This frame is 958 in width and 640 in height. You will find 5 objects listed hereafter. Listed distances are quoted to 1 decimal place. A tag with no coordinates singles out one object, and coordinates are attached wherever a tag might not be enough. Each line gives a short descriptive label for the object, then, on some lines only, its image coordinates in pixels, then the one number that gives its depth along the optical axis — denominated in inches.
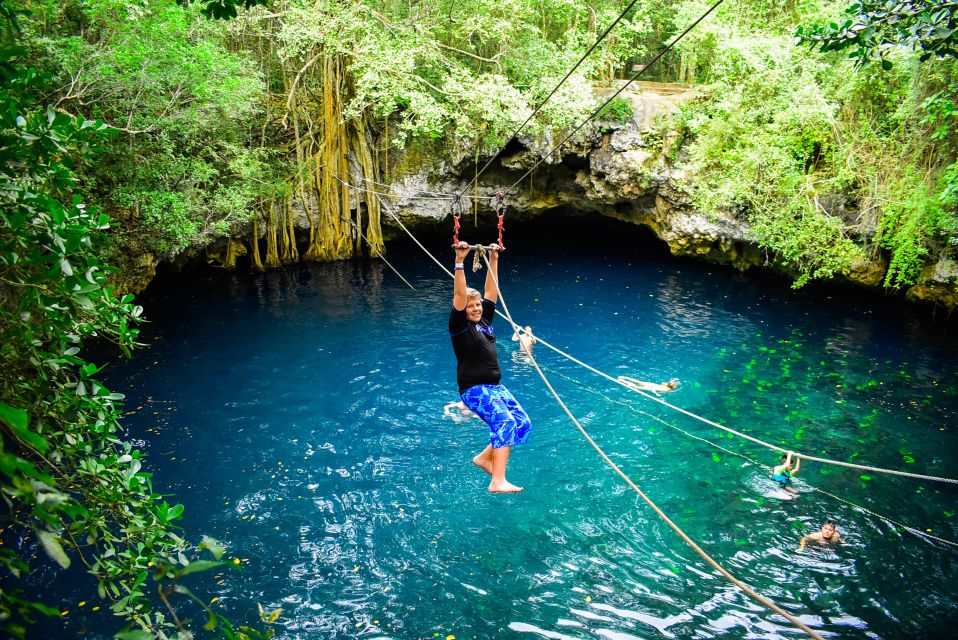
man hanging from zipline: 196.5
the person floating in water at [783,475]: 267.5
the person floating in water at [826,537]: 232.7
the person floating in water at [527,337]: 316.2
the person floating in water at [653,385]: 371.9
